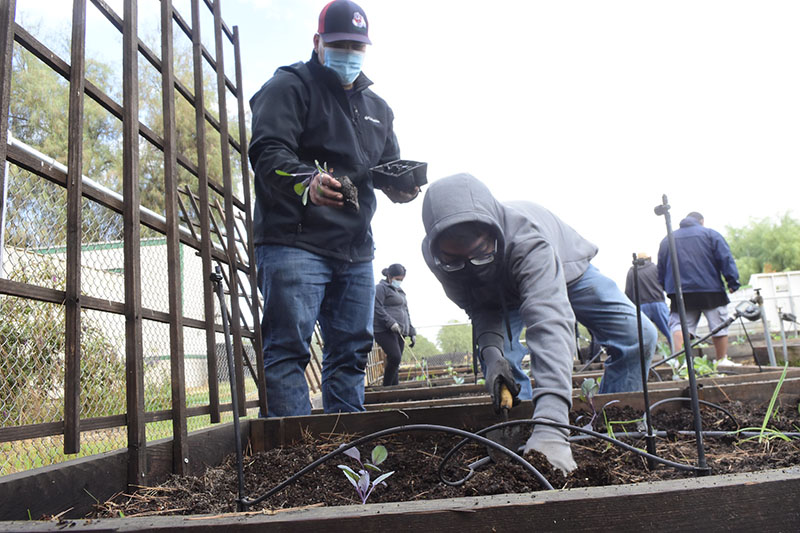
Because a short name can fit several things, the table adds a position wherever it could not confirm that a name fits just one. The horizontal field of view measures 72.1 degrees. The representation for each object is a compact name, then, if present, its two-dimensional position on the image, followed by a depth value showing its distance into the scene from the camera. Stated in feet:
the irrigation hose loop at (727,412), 5.71
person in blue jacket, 16.78
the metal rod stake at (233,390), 3.30
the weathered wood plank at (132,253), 4.48
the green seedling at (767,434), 5.04
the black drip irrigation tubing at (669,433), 5.56
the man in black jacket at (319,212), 6.77
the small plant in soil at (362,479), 3.64
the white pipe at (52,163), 4.17
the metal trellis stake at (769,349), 15.12
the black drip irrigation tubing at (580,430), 3.48
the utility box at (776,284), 83.41
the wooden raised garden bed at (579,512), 2.25
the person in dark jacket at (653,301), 21.22
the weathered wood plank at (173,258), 5.05
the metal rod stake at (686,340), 3.41
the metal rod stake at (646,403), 4.34
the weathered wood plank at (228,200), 6.79
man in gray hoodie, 5.34
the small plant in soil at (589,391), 6.29
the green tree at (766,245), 139.85
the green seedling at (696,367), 13.96
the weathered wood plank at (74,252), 4.04
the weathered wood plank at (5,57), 3.54
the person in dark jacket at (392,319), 22.93
